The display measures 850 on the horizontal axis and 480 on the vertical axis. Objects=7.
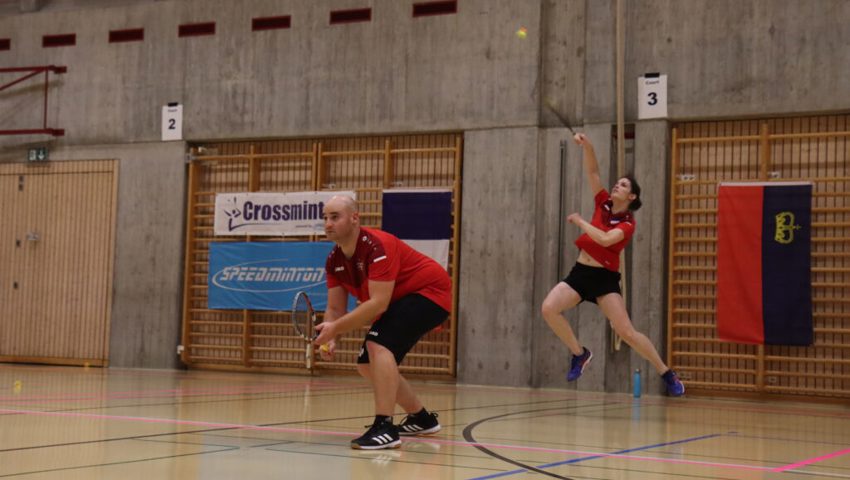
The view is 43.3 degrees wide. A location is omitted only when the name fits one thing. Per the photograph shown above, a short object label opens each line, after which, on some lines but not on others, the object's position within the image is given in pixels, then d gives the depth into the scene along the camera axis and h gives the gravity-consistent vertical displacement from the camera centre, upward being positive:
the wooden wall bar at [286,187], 16.11 +1.30
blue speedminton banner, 16.70 -0.10
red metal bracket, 18.56 +3.27
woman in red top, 10.22 -0.06
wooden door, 18.28 +0.01
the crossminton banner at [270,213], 16.73 +0.87
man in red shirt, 6.77 -0.18
